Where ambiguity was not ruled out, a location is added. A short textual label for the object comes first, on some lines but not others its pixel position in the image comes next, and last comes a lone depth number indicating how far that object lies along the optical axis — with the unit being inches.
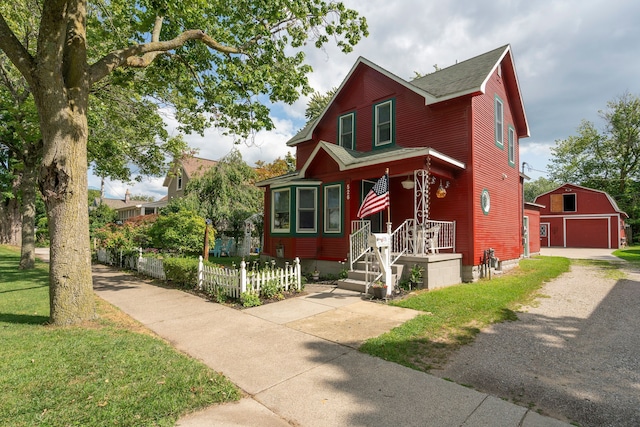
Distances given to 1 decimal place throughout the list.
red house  393.1
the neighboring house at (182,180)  1219.3
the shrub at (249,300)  294.9
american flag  341.7
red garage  1102.4
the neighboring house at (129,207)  1471.5
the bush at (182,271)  382.6
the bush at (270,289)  321.1
